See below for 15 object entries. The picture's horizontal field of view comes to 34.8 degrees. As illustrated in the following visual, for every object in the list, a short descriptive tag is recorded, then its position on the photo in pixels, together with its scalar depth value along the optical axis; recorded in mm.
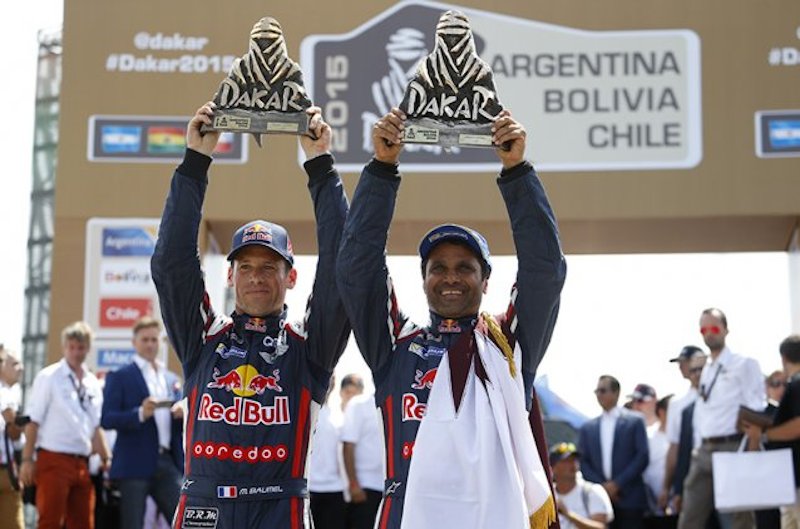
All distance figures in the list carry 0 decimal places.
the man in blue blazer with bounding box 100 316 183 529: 8906
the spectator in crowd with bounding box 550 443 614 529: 8742
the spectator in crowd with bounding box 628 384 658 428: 12430
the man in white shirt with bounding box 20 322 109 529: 9203
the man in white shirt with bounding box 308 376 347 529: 10656
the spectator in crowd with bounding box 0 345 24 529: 9578
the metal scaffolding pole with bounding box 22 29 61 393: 40250
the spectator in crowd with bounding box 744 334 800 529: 8297
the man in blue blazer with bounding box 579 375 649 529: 10242
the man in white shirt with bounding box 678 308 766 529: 9211
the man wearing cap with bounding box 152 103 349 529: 4172
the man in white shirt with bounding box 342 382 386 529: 10836
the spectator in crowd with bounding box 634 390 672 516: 10930
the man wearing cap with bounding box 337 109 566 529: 3629
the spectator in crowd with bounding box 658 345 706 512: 10531
